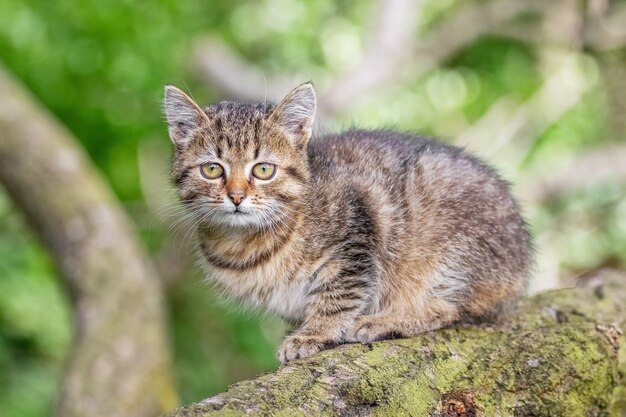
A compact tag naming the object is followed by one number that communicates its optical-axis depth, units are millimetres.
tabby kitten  3531
